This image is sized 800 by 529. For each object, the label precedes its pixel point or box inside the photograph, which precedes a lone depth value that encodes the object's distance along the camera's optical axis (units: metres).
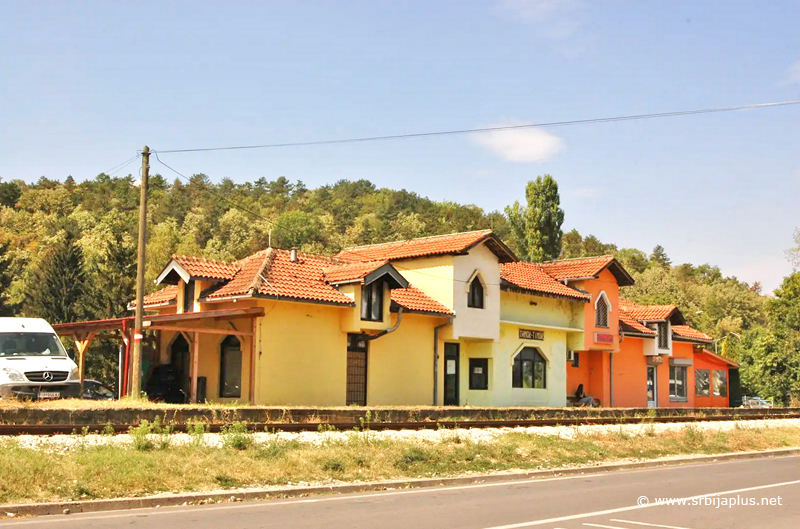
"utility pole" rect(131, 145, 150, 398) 24.93
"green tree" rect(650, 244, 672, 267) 147.12
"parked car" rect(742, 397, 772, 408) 57.01
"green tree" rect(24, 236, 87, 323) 59.10
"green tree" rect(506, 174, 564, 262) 67.00
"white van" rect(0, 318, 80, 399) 22.27
